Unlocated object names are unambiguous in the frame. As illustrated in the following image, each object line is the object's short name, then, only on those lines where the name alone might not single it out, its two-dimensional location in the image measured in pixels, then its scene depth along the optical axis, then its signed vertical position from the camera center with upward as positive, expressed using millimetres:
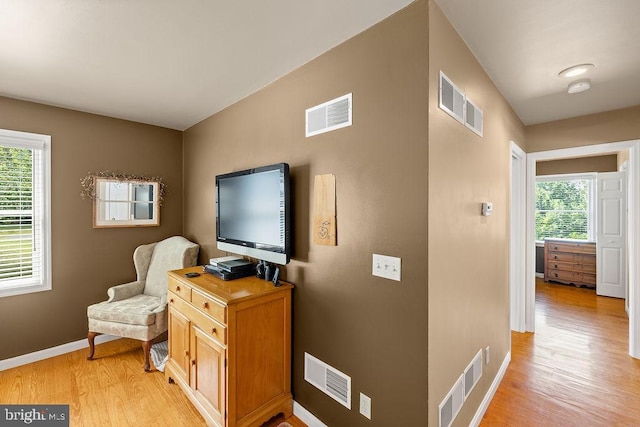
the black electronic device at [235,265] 2132 -407
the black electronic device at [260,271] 2146 -442
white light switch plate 1456 -284
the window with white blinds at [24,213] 2621 -7
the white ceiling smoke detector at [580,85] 2193 +998
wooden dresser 5008 -886
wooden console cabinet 1683 -880
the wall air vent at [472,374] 1769 -1059
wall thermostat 2025 +37
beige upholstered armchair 2559 -888
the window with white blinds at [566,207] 5312 +129
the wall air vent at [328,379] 1690 -1052
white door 4367 -326
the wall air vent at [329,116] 1696 +616
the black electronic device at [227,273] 2092 -460
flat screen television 1932 -2
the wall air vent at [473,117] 1789 +636
